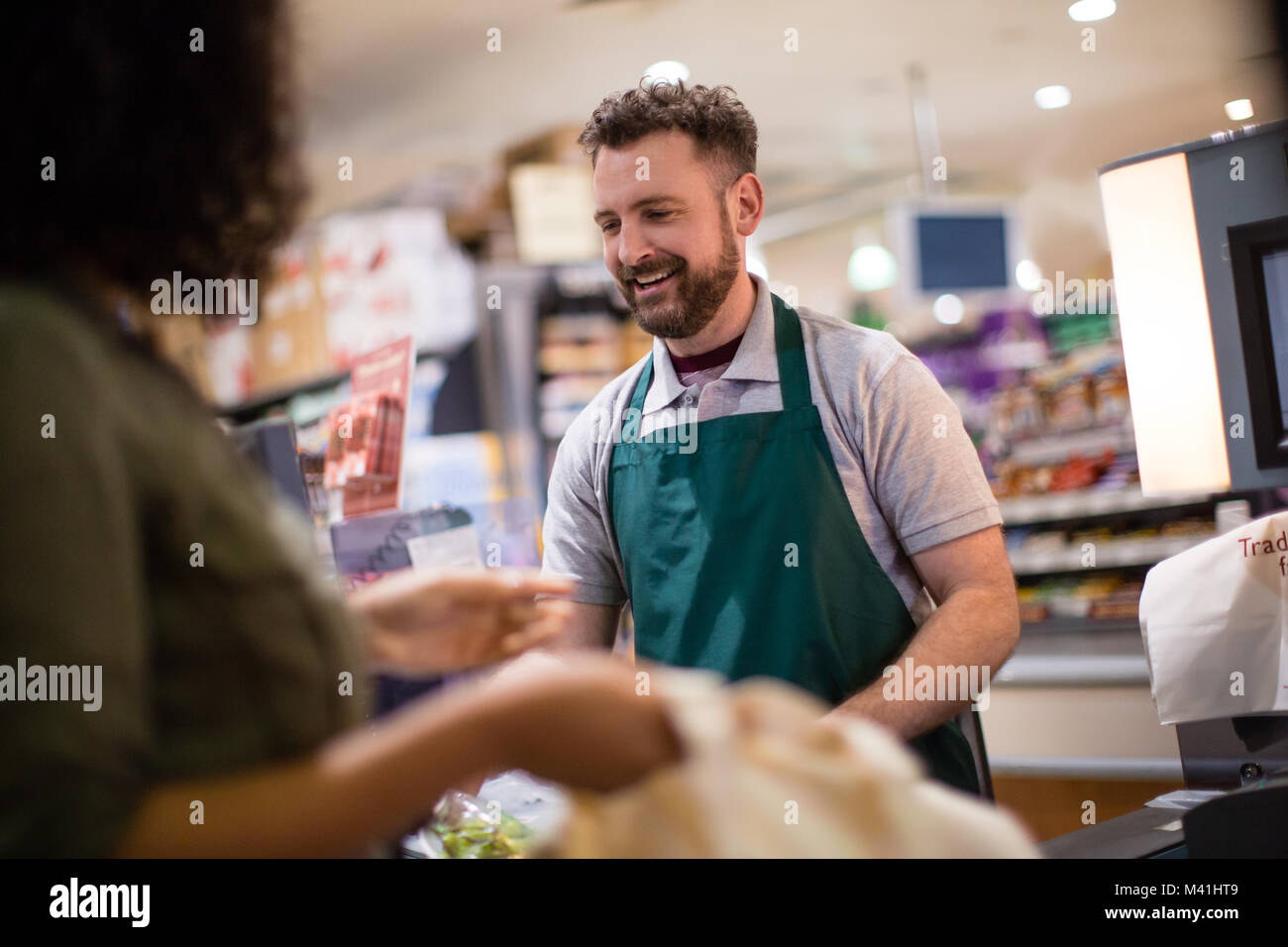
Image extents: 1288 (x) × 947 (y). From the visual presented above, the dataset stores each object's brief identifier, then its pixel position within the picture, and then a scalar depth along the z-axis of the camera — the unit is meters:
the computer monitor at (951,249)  6.66
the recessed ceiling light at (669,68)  5.81
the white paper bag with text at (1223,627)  1.74
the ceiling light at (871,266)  7.66
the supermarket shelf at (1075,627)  4.07
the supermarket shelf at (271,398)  5.33
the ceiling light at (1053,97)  6.81
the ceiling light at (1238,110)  6.68
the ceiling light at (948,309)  9.37
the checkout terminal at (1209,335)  1.79
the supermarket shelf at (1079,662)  3.75
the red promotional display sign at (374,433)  1.97
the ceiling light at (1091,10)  5.07
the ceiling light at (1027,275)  7.29
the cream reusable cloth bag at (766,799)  0.72
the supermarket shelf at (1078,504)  4.30
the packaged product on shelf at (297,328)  5.31
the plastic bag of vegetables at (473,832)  1.58
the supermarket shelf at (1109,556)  4.18
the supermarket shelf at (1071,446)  4.39
